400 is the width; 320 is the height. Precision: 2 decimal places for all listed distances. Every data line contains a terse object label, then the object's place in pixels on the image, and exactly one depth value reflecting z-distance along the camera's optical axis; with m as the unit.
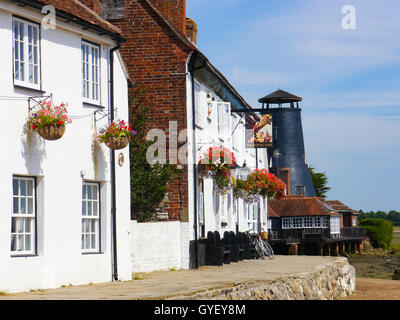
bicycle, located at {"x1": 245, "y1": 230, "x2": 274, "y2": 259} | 28.83
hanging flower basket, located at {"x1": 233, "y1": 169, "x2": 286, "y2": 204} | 29.48
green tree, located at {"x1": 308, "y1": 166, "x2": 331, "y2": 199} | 84.12
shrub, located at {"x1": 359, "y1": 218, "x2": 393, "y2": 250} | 81.81
